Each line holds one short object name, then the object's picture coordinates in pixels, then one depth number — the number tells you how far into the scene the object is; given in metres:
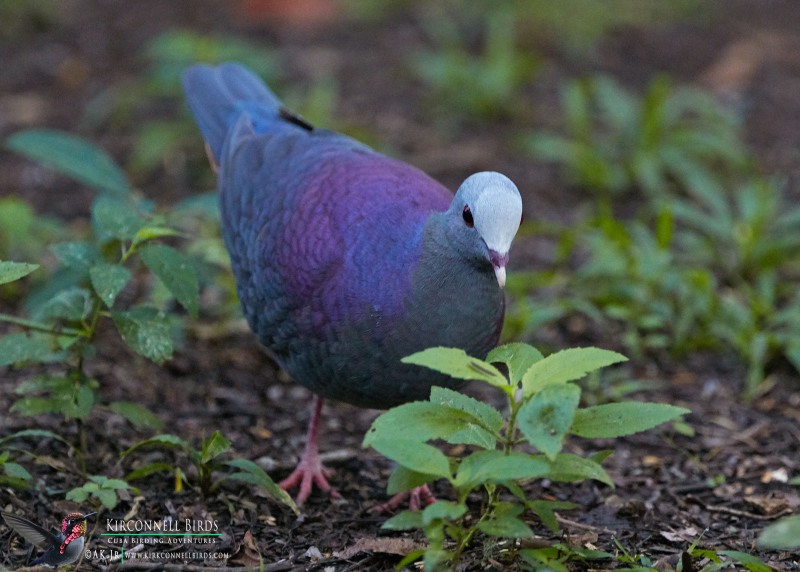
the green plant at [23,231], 10.18
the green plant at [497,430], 5.45
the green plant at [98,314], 7.09
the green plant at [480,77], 14.91
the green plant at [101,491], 6.57
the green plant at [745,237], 11.09
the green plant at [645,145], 13.20
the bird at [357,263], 7.04
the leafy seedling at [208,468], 7.07
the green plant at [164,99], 12.87
